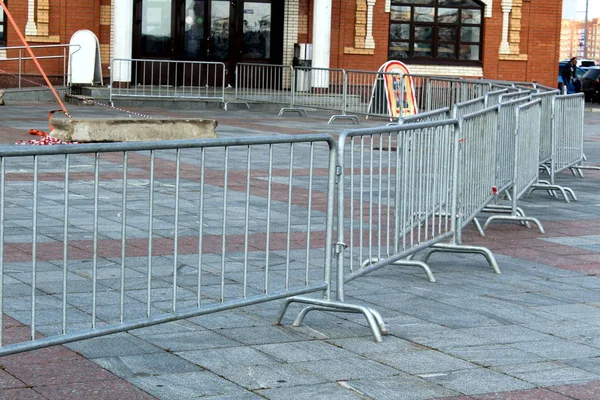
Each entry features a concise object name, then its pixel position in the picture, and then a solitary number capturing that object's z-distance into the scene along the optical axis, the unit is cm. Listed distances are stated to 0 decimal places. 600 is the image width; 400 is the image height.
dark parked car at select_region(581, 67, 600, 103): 4175
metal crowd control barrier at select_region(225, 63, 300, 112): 2648
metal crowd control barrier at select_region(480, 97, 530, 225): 1012
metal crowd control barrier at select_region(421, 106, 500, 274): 848
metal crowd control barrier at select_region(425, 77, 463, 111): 2161
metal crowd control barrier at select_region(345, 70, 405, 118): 2383
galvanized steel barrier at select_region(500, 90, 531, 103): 1251
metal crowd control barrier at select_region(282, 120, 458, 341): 672
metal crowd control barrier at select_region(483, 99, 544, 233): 1049
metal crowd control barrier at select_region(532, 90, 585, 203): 1338
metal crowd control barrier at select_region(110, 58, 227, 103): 2689
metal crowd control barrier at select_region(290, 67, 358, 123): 2559
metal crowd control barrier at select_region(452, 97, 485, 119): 967
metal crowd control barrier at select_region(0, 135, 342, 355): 536
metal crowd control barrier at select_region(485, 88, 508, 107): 1358
